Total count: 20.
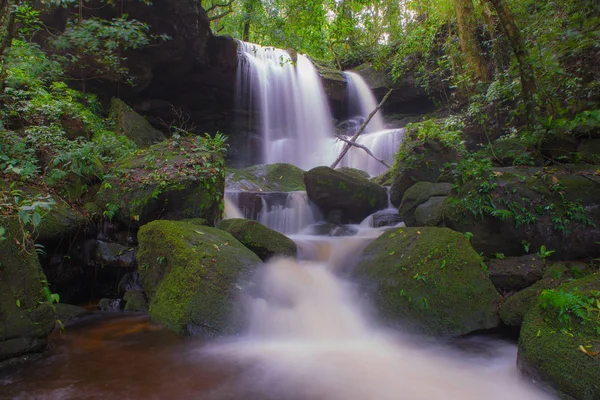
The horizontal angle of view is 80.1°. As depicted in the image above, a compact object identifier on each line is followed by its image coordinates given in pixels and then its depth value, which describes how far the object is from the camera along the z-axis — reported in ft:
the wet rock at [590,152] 17.47
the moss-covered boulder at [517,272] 14.33
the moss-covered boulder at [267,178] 35.35
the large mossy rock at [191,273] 12.91
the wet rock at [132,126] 32.94
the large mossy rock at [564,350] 8.45
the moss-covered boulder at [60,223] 16.53
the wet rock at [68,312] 14.66
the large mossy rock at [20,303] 10.03
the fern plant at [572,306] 9.38
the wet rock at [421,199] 20.16
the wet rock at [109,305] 17.35
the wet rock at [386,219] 25.35
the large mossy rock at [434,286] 12.78
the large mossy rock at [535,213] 15.05
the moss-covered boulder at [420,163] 25.91
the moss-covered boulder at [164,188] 19.71
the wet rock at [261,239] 18.11
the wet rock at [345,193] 26.91
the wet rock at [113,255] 19.10
